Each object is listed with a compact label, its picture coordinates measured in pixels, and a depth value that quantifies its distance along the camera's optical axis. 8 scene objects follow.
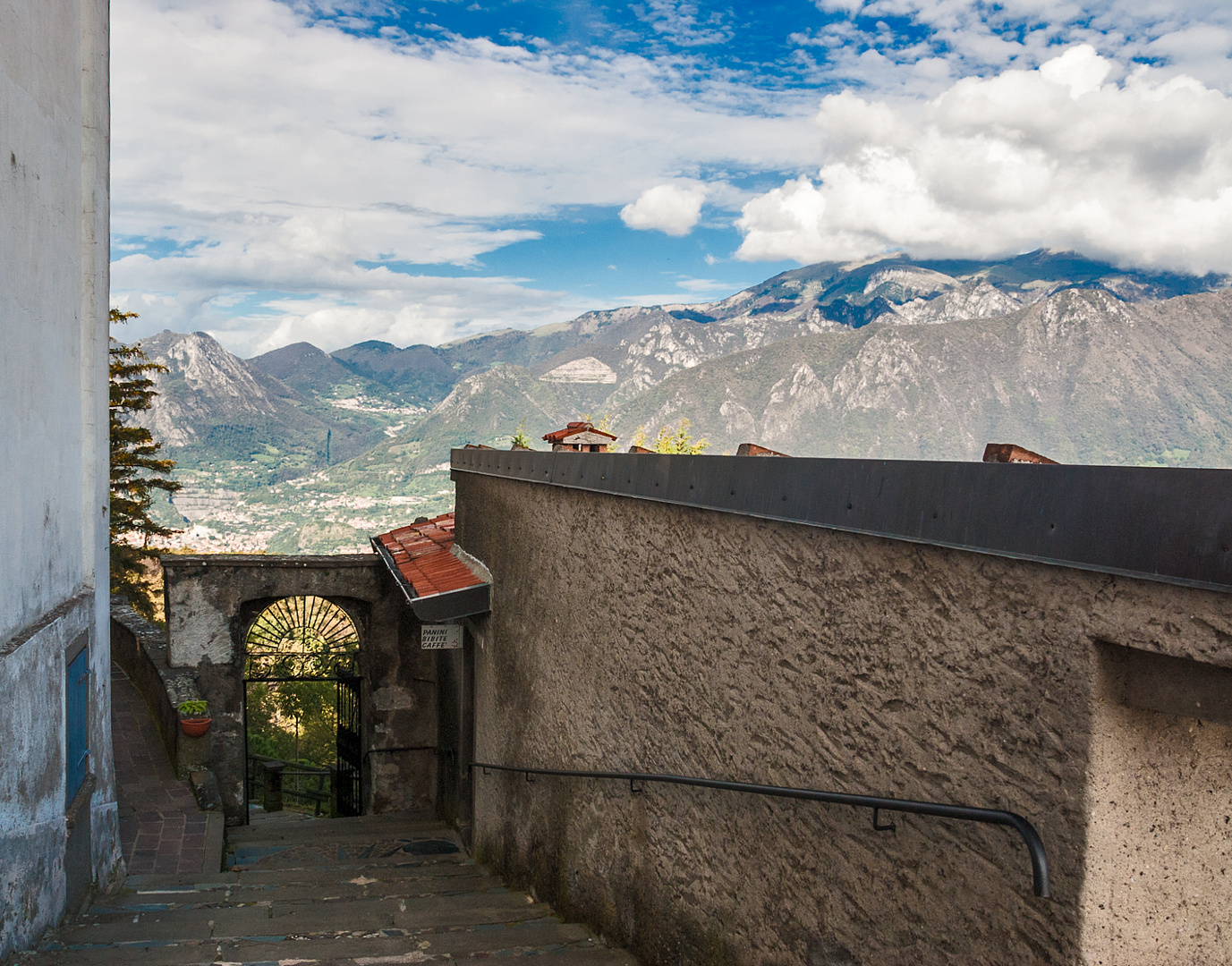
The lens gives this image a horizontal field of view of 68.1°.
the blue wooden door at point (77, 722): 5.46
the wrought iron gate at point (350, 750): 13.07
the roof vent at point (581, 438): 6.62
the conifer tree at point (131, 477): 22.64
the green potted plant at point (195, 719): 9.68
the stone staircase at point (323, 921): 4.62
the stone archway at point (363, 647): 11.38
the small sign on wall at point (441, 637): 8.82
